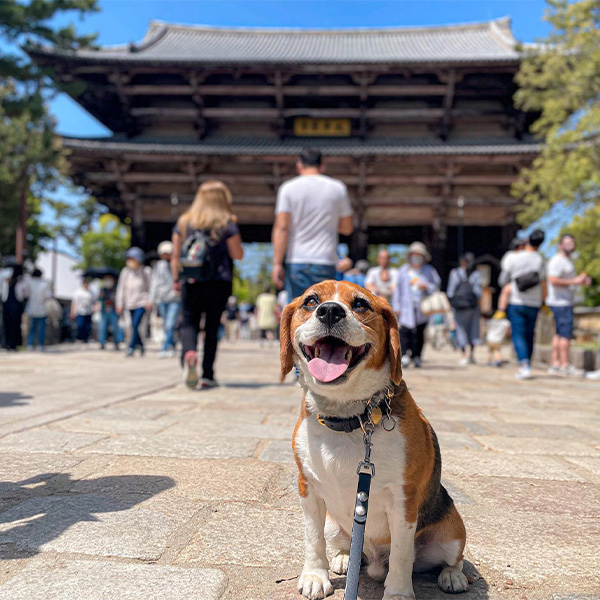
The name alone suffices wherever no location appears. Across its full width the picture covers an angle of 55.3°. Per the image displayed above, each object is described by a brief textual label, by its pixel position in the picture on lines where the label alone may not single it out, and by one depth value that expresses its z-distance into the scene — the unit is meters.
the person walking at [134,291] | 9.33
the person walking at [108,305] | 11.22
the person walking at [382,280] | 8.23
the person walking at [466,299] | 8.83
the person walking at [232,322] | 21.82
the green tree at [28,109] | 13.30
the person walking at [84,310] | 13.09
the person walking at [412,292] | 7.39
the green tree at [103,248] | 34.53
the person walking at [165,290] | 9.07
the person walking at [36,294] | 10.59
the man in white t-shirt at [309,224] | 4.71
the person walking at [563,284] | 6.77
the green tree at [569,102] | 10.79
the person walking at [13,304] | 10.91
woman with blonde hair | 4.93
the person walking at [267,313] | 15.29
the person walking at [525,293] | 6.51
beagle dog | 1.44
